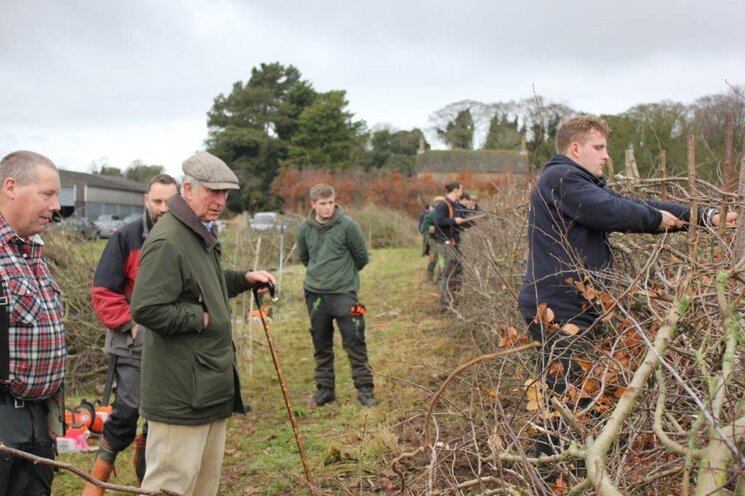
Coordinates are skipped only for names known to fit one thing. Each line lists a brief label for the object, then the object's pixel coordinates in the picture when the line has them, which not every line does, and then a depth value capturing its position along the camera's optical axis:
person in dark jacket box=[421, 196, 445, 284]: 10.39
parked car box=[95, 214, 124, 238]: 30.14
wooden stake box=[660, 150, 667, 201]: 3.99
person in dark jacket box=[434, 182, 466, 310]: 9.43
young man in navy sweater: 3.11
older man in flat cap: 3.02
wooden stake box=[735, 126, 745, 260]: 2.43
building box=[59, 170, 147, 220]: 52.41
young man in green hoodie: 5.95
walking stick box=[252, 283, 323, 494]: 3.72
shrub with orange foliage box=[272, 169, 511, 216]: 33.38
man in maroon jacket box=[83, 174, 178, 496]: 3.90
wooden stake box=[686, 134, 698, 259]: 2.84
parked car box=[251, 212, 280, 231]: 19.23
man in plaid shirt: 2.70
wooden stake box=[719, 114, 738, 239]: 2.72
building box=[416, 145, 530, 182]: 28.40
